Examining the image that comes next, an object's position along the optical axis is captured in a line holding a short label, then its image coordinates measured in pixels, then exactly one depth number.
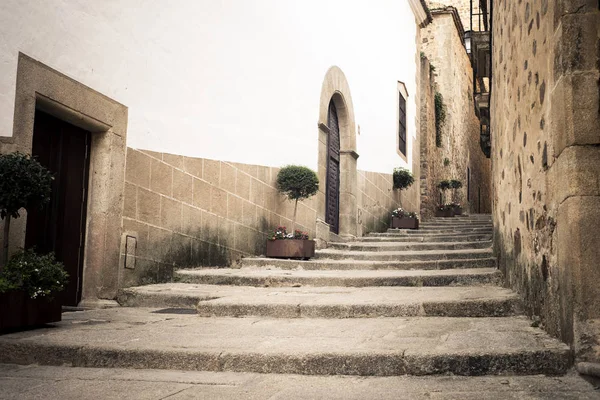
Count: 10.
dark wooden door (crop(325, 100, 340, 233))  11.09
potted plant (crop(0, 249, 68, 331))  3.93
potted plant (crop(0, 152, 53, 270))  3.99
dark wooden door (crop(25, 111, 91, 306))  5.39
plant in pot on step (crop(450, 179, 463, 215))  18.19
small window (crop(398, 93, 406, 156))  14.47
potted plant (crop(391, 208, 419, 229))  13.15
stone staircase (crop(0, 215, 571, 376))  3.12
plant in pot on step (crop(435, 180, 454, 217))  17.89
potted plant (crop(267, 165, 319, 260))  8.38
